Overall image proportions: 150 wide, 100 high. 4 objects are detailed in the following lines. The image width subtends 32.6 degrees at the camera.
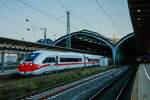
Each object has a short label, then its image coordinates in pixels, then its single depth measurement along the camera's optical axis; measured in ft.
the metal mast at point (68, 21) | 179.73
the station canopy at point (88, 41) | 282.56
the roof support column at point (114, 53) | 279.69
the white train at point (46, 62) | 92.48
